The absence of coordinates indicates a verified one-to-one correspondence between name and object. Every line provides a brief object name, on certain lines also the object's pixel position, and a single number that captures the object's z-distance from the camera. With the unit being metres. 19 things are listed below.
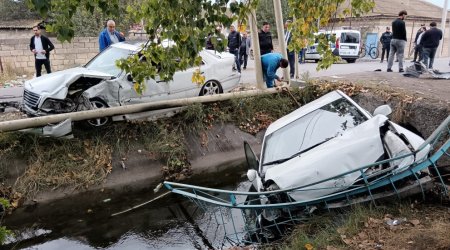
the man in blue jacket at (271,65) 9.12
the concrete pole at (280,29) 9.17
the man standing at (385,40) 19.96
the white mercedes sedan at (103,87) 6.94
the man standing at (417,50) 14.53
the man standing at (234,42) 14.19
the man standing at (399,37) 11.37
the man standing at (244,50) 16.75
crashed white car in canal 4.18
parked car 22.48
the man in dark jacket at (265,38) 11.98
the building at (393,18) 28.92
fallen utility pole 6.54
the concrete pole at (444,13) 23.60
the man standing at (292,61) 12.56
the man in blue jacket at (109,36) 9.62
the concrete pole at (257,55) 9.12
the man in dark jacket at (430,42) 12.57
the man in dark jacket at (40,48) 10.99
